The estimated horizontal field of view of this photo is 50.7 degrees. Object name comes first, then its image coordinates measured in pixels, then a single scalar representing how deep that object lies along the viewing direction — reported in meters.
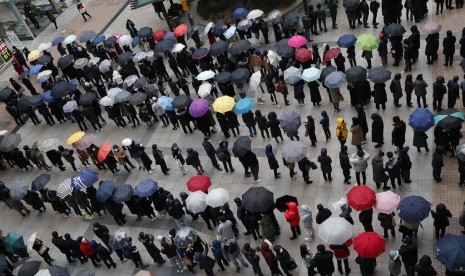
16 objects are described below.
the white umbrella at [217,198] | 12.86
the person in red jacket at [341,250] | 11.03
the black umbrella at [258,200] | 12.13
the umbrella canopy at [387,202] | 11.35
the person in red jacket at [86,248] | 13.07
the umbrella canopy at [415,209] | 10.86
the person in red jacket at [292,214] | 12.19
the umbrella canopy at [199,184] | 13.66
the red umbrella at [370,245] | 10.34
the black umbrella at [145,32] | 22.58
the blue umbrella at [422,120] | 13.11
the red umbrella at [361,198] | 11.41
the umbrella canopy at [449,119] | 12.88
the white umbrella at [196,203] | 13.08
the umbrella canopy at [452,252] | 9.62
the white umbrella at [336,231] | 10.77
